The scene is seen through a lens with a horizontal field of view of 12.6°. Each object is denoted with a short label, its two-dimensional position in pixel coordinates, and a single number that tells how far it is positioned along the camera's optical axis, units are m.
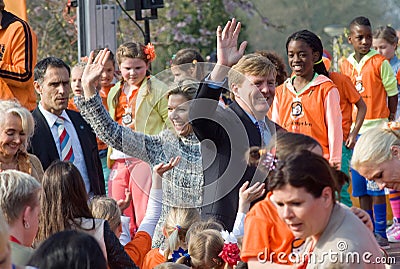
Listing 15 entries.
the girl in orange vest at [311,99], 14.48
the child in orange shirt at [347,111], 16.40
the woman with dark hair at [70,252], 5.98
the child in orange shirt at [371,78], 19.19
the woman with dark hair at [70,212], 8.96
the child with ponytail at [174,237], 10.36
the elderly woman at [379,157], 8.24
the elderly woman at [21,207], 8.02
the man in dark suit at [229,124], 10.30
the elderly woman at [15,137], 10.94
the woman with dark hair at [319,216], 7.02
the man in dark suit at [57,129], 12.86
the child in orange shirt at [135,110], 13.41
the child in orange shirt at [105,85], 16.43
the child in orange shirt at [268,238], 7.69
